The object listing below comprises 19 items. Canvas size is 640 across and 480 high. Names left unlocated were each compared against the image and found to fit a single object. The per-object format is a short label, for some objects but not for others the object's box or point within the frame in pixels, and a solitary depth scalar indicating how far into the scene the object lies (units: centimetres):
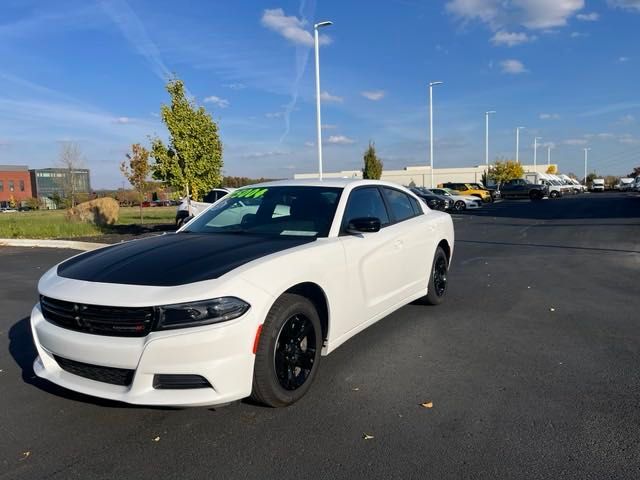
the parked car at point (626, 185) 6671
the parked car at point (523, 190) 4281
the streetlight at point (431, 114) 4209
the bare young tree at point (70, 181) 3408
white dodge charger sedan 295
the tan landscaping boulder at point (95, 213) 2398
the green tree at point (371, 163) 4194
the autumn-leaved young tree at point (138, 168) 2647
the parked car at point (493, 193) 4129
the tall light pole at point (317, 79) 2135
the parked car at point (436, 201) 2934
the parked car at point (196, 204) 1696
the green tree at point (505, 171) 6788
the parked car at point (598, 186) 7175
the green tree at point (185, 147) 1538
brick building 10325
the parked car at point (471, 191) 3722
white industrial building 9162
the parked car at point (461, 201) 3111
